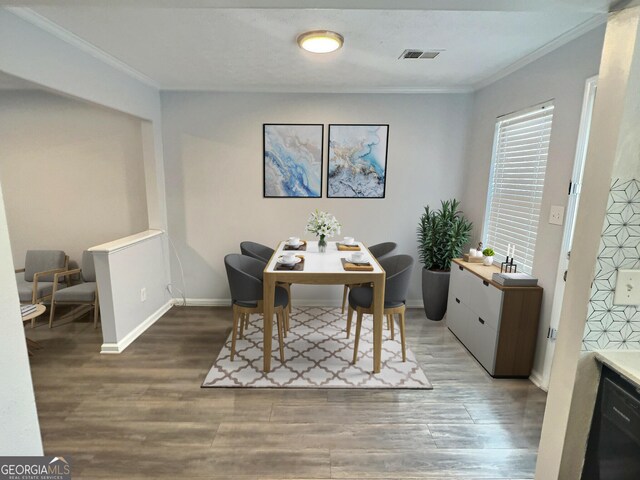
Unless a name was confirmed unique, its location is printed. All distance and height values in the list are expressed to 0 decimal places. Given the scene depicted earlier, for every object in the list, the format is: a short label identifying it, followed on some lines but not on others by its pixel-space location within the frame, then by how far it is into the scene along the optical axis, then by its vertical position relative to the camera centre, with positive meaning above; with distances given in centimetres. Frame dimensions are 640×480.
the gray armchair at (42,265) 372 -101
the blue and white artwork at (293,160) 377 +28
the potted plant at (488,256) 312 -66
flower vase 328 -62
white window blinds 265 +7
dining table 251 -75
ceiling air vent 260 +109
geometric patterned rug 254 -156
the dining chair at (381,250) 356 -72
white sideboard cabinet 254 -111
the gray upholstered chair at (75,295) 335 -121
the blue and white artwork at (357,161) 378 +30
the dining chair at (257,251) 356 -77
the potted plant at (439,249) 353 -68
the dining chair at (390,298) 270 -97
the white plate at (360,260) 279 -65
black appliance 109 -87
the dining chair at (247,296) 270 -98
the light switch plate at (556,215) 235 -18
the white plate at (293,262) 268 -65
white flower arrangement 319 -40
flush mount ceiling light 223 +102
